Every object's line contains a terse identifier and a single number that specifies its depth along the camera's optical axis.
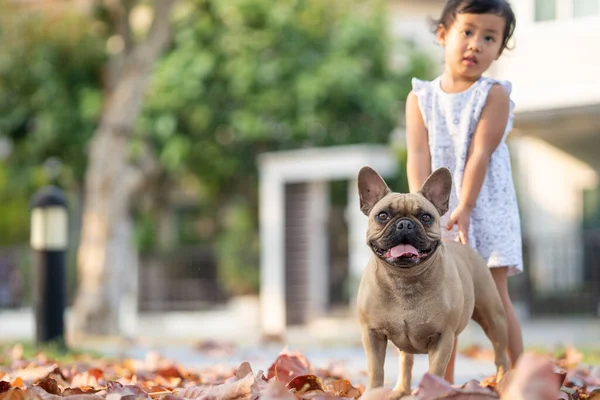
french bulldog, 3.30
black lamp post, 8.44
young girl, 4.11
